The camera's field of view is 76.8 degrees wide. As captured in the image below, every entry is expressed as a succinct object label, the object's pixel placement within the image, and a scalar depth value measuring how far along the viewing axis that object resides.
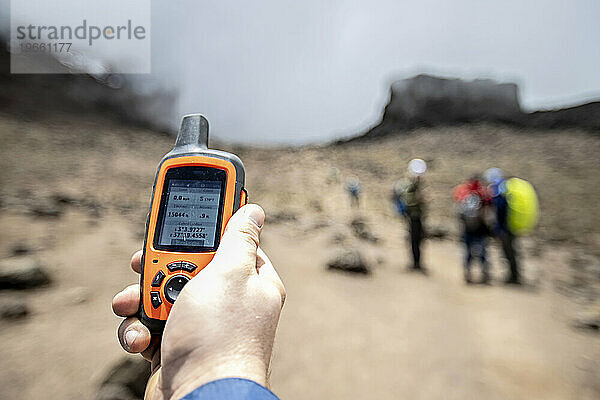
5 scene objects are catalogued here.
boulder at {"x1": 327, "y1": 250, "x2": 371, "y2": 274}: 6.34
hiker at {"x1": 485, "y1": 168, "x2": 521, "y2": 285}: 6.69
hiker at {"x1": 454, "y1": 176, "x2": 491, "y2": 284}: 6.73
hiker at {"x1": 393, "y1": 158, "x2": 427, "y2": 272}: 7.02
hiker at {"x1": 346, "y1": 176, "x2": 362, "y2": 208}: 18.89
